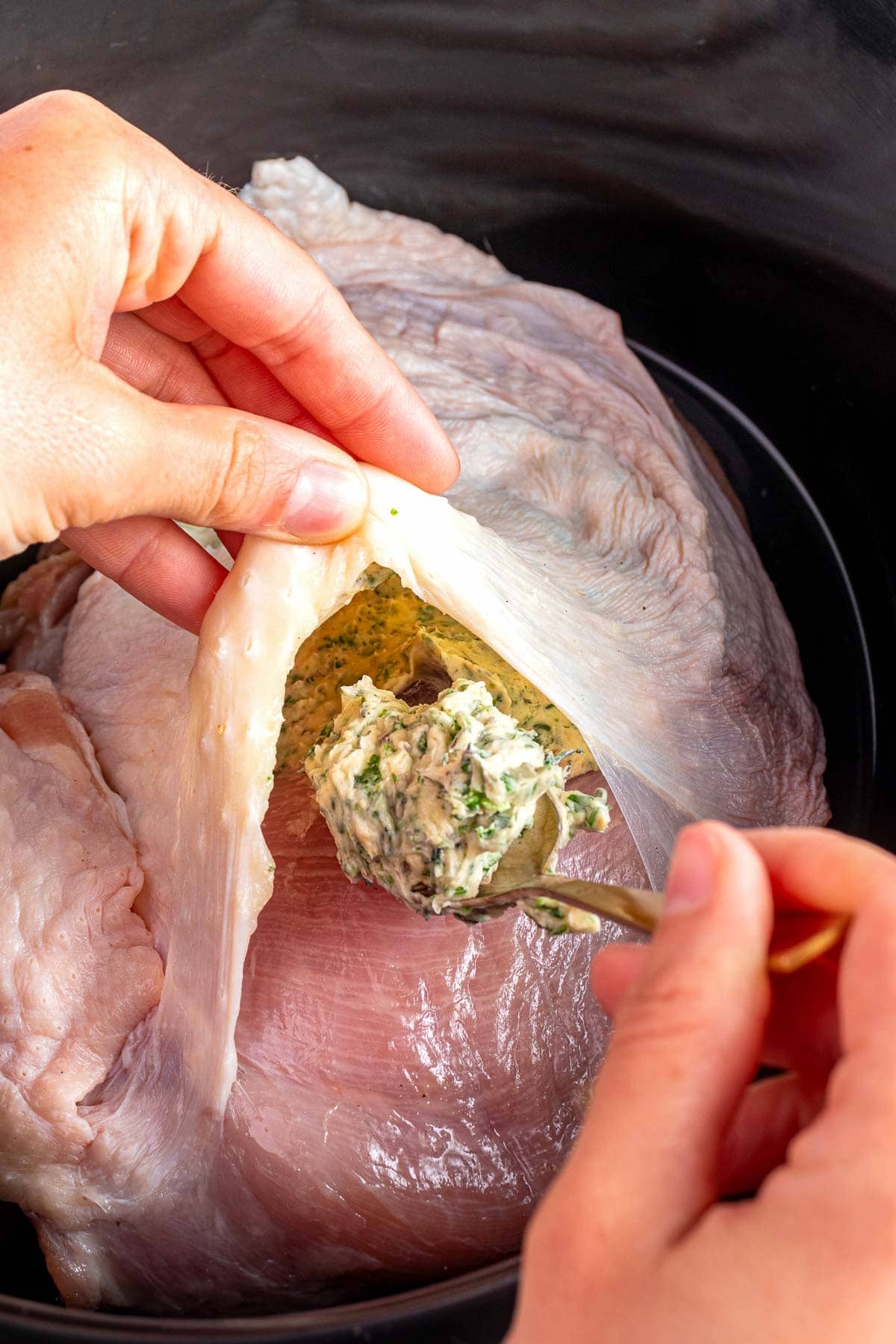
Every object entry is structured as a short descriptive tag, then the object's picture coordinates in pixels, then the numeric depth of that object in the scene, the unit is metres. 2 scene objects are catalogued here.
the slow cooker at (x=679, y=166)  0.48
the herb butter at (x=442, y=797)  0.38
